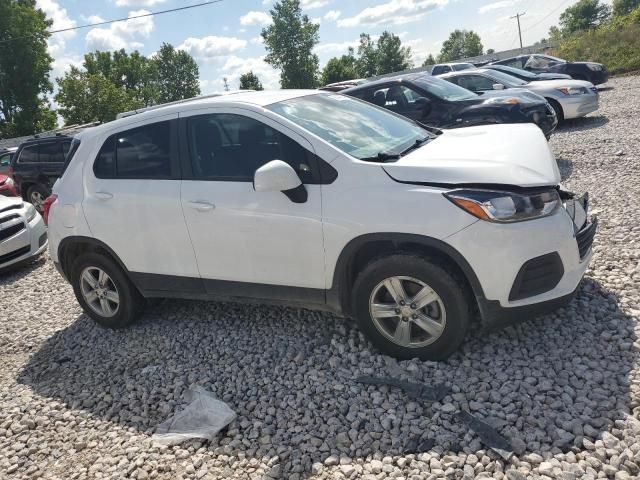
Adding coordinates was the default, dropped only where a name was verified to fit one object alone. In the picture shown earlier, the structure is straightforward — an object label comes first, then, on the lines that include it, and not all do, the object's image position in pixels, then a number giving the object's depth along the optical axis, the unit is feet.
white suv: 10.11
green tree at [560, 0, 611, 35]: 247.93
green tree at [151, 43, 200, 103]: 265.95
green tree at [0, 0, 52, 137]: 143.23
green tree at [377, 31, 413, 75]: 227.40
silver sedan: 38.22
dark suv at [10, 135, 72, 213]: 37.60
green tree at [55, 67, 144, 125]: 149.69
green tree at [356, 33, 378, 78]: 229.45
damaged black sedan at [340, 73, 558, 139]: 28.55
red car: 29.67
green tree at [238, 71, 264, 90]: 197.47
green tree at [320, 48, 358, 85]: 212.43
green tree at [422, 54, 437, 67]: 310.04
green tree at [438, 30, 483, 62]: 355.56
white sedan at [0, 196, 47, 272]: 23.58
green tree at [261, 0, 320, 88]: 207.82
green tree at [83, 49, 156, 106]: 237.47
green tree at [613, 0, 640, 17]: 255.70
